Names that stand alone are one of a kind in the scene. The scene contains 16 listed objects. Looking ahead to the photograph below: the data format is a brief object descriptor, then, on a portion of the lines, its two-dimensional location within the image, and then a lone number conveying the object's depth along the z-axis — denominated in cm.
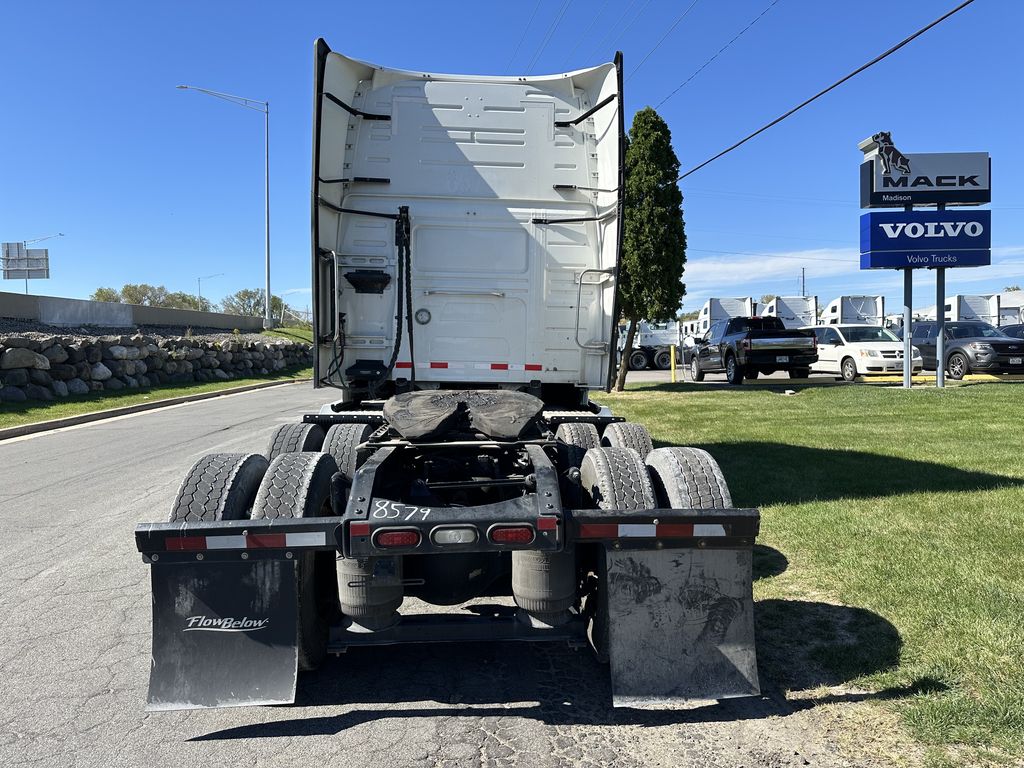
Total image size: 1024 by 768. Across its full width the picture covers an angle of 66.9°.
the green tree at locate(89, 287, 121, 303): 5993
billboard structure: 4328
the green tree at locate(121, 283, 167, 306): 6283
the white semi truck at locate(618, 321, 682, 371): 3659
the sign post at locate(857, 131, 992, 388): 1927
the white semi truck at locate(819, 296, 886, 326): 5050
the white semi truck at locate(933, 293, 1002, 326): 5706
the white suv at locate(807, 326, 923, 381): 2178
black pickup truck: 2122
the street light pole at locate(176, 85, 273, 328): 3725
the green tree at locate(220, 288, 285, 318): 6575
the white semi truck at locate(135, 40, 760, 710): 319
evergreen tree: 2045
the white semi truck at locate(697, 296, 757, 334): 5906
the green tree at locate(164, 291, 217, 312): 6003
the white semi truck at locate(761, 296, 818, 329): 5697
